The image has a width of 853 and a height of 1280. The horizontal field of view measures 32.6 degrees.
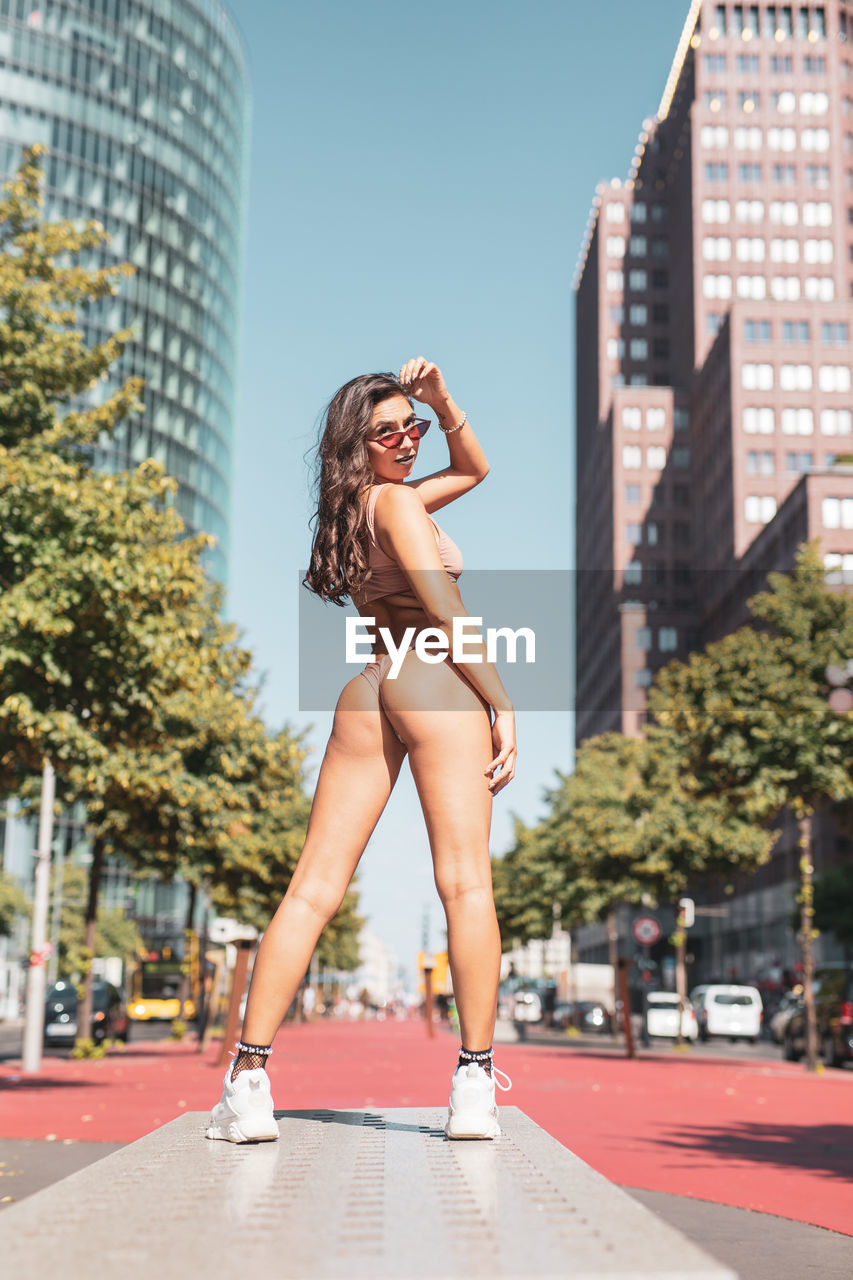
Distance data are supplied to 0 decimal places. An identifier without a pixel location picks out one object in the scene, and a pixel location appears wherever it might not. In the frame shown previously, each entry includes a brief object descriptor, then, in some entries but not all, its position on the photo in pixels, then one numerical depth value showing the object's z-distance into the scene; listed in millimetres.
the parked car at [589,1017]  52750
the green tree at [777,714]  23234
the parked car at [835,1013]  25828
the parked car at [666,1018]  42594
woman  3689
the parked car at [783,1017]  33406
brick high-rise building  94625
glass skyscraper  96500
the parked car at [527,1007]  50591
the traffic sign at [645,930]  30594
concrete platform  1989
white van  42688
